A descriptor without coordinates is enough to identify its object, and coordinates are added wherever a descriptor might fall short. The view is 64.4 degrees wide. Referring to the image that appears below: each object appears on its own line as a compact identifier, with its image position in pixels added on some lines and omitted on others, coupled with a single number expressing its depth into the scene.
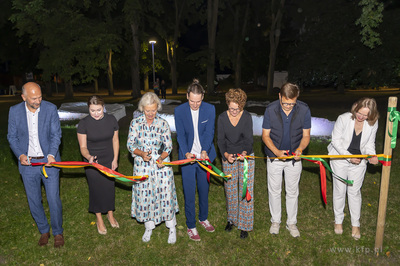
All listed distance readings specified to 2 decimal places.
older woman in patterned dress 4.54
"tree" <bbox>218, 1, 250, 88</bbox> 36.01
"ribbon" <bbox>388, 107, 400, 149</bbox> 4.09
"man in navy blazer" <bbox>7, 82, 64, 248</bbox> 4.38
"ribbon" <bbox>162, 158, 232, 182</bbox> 4.56
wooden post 4.13
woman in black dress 4.70
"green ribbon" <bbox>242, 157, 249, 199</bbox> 4.58
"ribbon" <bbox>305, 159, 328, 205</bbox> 4.87
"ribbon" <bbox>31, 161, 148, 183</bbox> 4.52
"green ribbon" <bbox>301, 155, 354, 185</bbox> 4.68
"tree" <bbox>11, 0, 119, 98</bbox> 20.12
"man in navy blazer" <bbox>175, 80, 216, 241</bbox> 4.64
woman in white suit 4.39
